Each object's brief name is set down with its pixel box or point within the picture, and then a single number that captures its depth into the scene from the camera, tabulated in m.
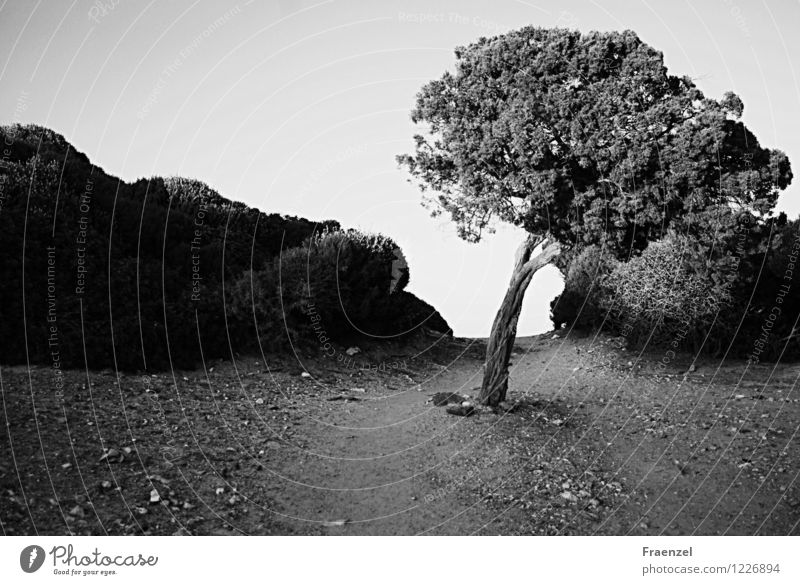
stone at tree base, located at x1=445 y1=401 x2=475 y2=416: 11.91
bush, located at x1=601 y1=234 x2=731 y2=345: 15.88
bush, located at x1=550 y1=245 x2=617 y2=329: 18.64
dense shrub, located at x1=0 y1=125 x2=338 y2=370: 12.46
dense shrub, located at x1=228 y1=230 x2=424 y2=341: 15.95
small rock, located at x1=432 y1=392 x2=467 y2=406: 12.80
